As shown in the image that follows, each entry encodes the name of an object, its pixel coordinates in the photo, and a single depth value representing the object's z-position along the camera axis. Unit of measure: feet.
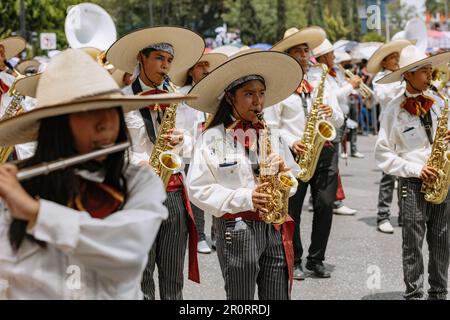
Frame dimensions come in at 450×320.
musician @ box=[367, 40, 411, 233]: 28.07
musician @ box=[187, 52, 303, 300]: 13.82
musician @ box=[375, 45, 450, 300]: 18.49
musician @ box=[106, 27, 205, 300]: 16.03
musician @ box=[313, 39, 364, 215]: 27.78
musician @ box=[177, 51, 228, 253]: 25.82
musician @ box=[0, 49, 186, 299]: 8.11
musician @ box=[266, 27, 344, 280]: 22.40
